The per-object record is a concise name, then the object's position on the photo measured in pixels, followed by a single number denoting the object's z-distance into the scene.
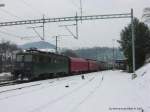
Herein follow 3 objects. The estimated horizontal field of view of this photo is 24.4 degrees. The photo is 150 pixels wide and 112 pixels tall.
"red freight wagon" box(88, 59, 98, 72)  77.00
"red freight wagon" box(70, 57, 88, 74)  55.39
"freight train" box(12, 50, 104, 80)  35.22
